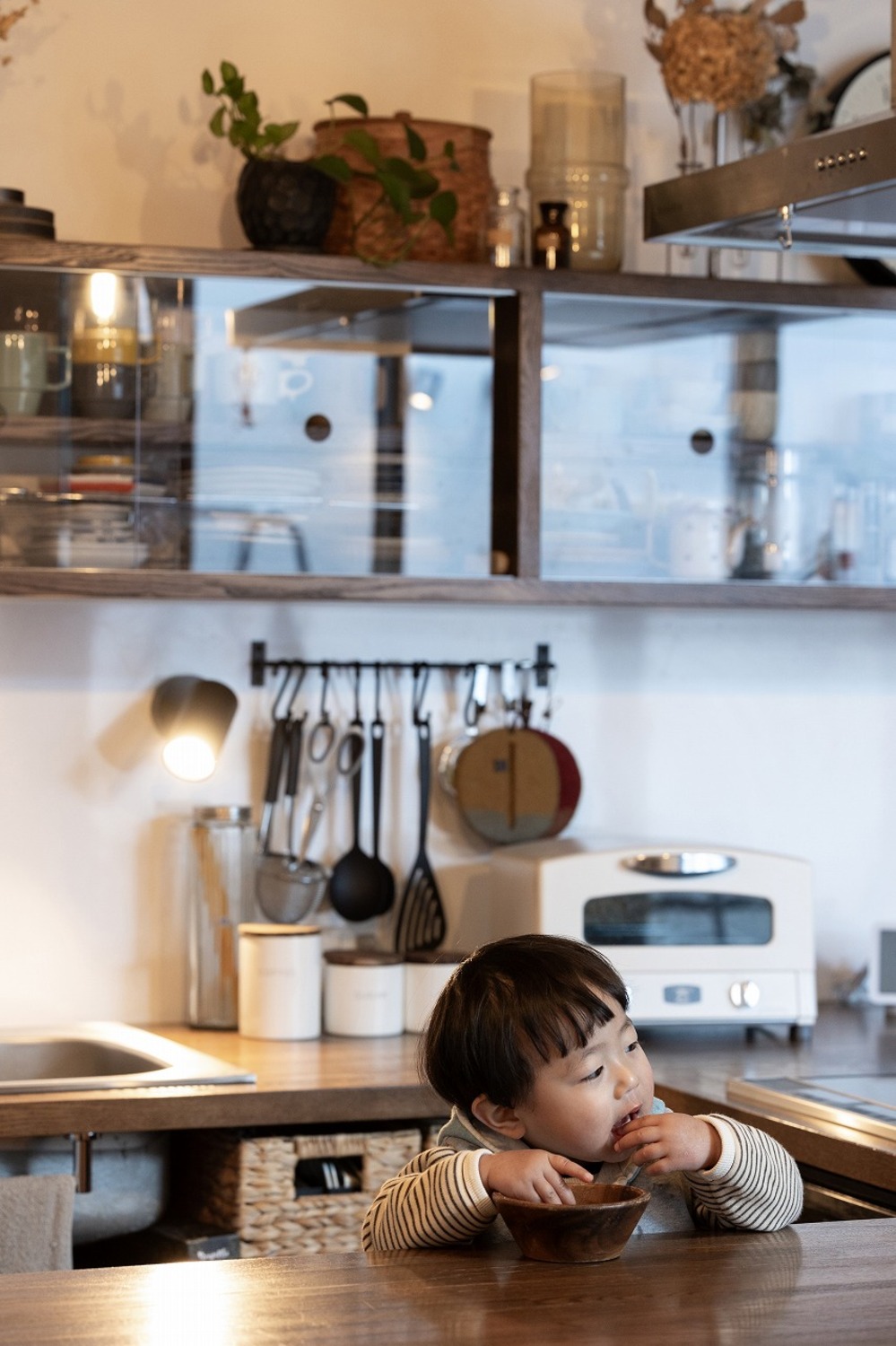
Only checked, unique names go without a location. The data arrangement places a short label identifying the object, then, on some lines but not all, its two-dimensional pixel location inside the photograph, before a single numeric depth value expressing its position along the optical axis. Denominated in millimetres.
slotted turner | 2883
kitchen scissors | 2861
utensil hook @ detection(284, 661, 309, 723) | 2832
